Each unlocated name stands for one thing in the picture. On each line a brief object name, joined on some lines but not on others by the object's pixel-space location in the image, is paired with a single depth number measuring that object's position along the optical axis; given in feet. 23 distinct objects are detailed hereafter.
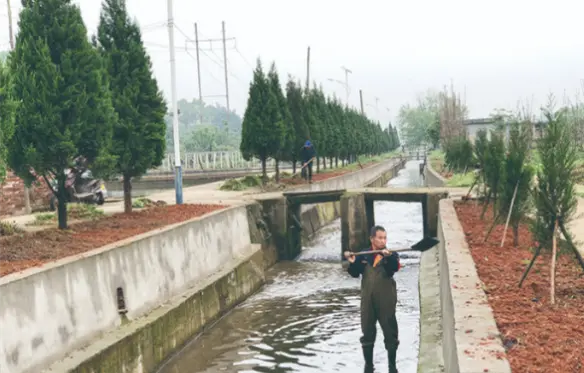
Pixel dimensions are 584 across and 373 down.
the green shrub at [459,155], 106.93
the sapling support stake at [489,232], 42.86
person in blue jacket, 110.65
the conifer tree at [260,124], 98.99
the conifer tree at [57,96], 43.52
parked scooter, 80.12
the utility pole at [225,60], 276.41
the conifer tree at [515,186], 43.39
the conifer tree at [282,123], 100.99
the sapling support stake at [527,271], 27.96
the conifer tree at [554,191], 29.50
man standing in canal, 27.63
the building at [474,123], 243.19
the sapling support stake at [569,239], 27.94
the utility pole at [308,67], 191.44
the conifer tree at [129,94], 58.49
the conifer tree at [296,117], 120.26
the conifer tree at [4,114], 36.17
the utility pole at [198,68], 269.52
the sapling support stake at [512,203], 41.90
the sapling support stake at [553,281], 25.89
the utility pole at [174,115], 69.00
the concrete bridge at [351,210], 79.15
